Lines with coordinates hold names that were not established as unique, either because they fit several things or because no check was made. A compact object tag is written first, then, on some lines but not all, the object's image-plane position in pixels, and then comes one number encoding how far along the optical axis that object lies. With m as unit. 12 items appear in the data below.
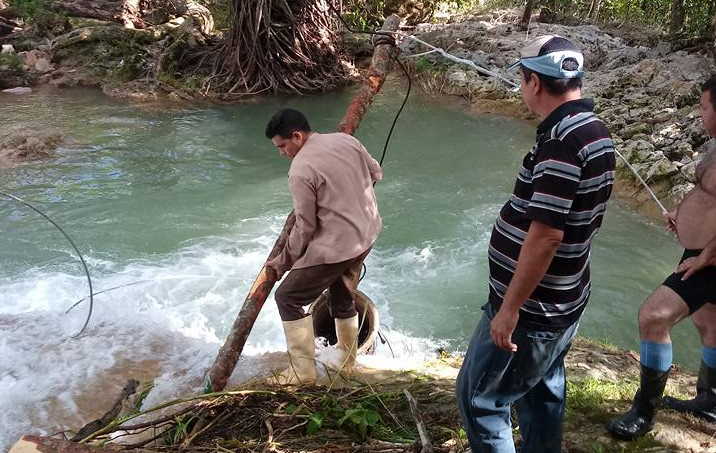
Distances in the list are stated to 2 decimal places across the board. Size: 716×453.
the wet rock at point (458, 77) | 10.11
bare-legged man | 2.26
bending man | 2.82
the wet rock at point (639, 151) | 6.92
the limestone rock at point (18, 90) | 10.11
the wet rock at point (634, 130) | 7.56
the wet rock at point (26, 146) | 7.40
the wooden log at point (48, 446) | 1.90
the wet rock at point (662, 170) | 6.44
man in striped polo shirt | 1.56
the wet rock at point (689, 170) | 6.19
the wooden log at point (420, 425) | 2.19
